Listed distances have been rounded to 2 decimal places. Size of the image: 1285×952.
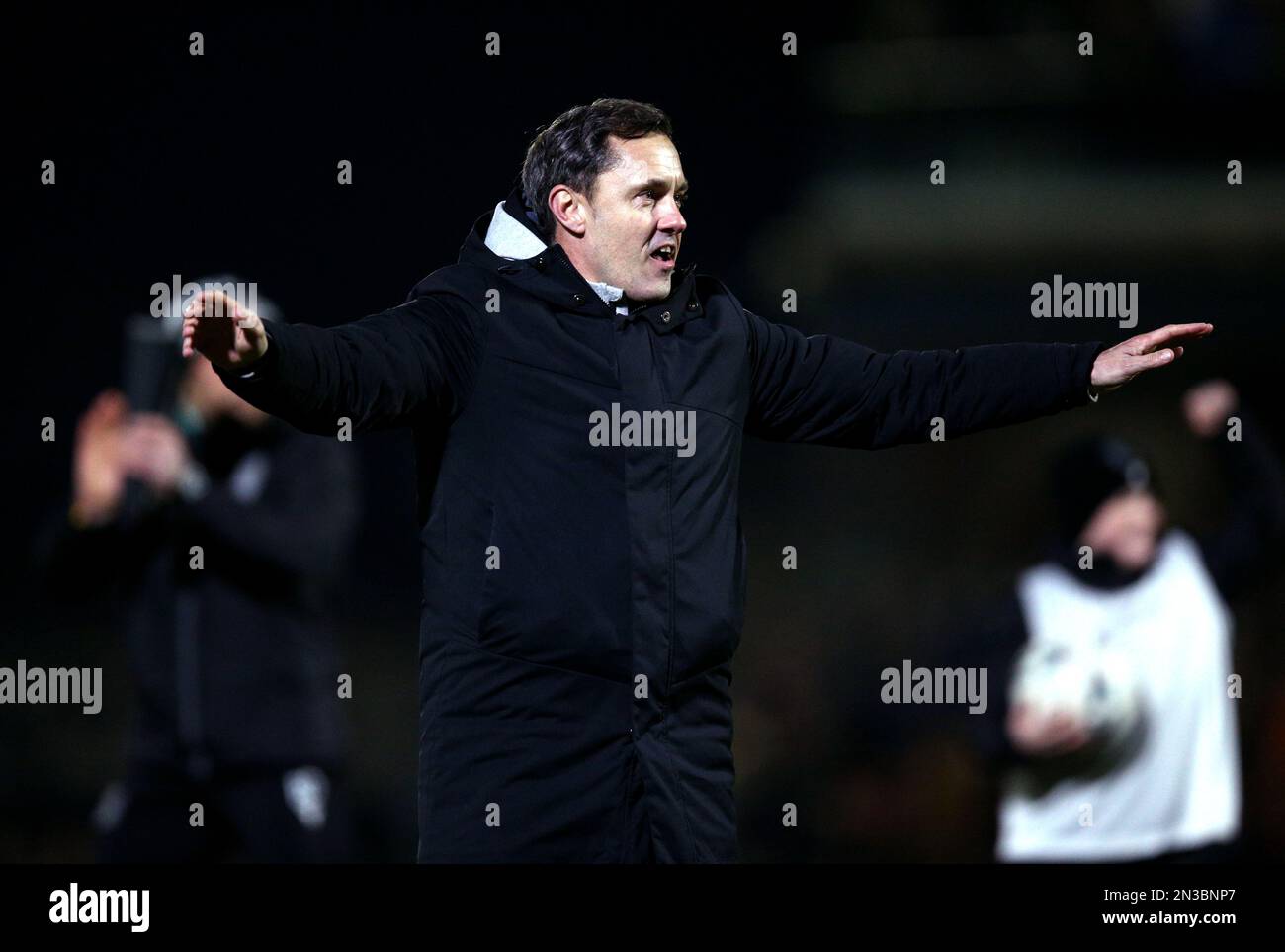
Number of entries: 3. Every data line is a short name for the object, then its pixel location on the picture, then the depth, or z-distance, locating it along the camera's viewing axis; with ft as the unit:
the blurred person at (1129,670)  25.76
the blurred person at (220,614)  24.50
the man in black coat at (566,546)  15.40
